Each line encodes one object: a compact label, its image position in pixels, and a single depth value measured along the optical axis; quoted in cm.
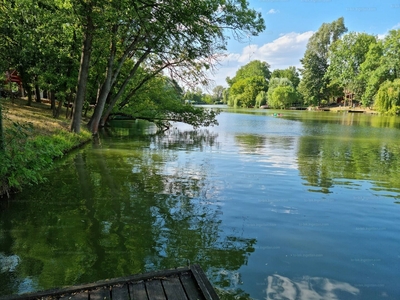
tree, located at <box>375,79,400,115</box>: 4825
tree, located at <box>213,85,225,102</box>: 12531
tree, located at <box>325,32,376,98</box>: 6838
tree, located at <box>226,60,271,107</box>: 9794
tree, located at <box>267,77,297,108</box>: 8019
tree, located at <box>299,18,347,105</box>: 7844
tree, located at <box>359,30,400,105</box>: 5653
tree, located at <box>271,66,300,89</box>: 9950
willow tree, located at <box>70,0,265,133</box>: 787
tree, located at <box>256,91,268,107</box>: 9125
